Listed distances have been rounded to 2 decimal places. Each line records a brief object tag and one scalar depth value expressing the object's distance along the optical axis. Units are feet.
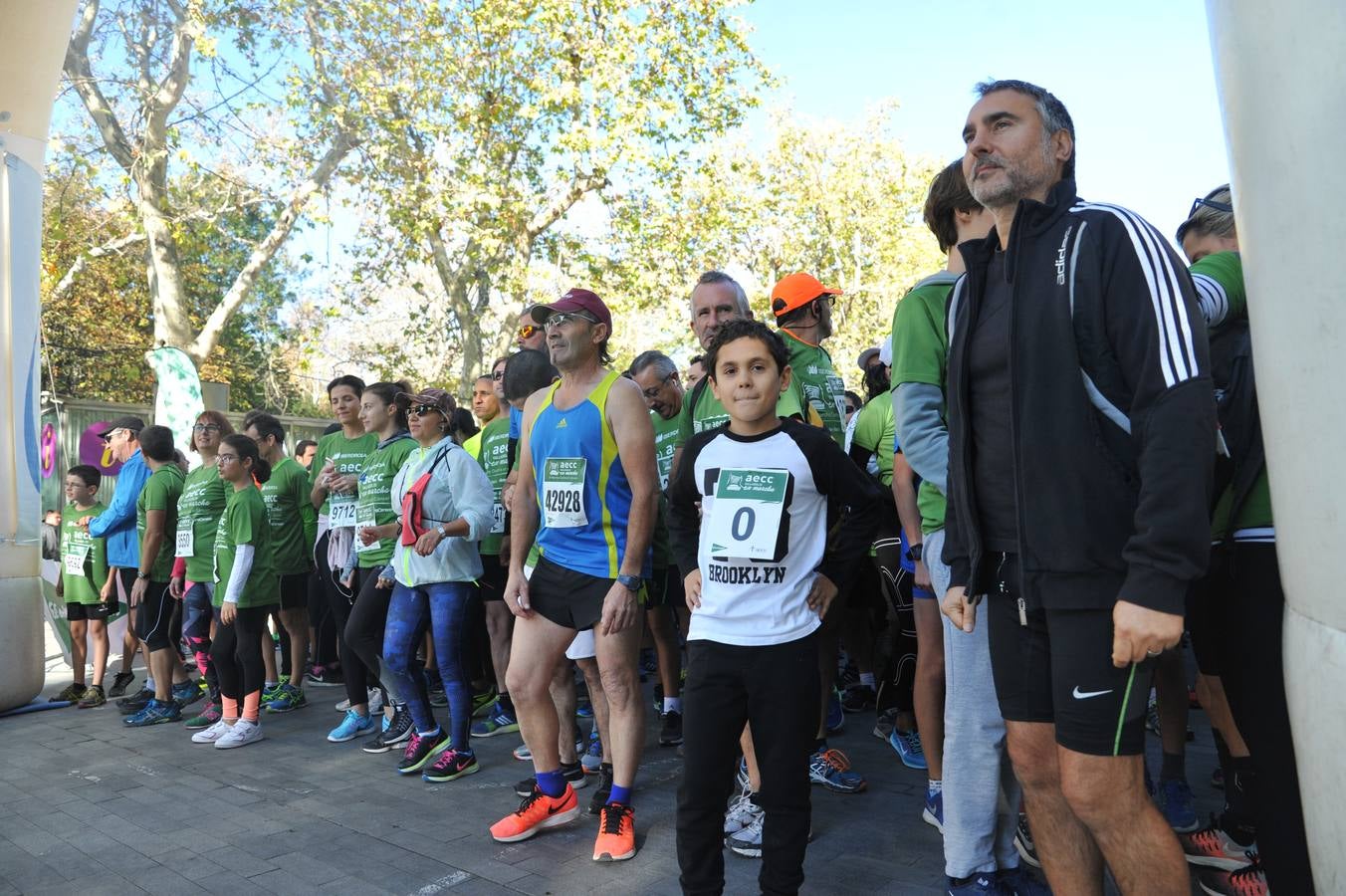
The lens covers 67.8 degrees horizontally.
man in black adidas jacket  6.89
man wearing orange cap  15.44
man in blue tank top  13.74
